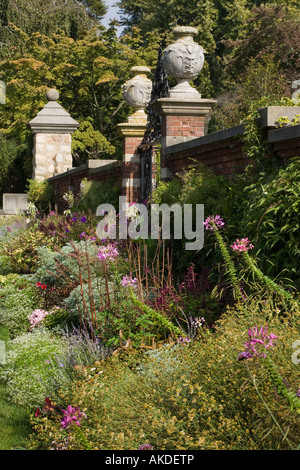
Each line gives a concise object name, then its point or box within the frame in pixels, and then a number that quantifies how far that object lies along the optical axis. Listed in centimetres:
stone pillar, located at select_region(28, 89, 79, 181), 1739
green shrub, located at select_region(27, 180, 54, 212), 1728
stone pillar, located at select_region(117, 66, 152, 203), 1053
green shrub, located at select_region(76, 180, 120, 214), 1119
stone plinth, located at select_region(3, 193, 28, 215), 1950
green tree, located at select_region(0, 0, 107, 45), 2727
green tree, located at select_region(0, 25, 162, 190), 2595
